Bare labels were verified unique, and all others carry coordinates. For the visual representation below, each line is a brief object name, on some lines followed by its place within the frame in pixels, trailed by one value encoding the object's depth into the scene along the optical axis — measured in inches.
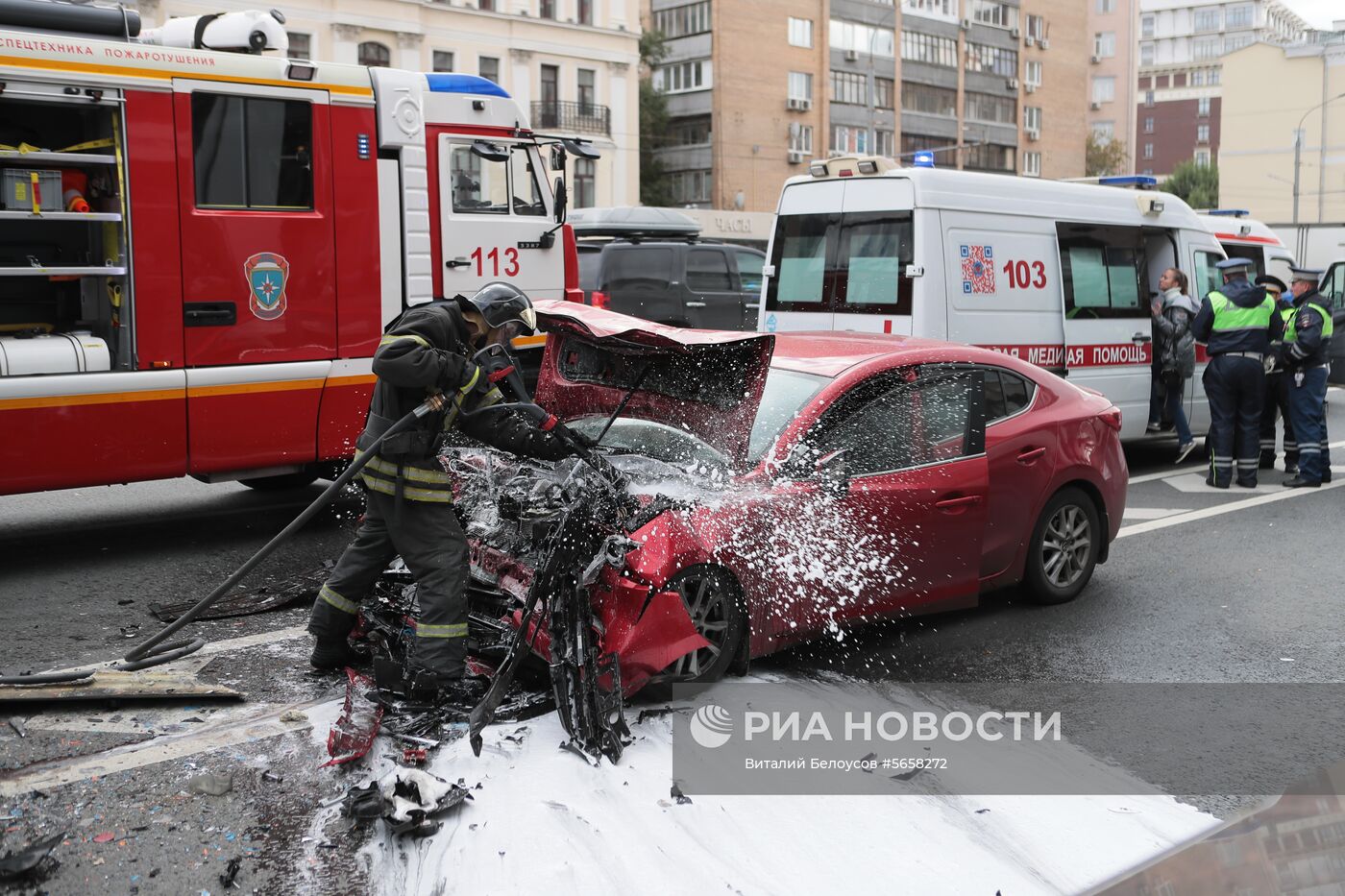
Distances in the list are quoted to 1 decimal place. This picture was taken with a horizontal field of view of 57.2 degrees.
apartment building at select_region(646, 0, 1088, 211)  2196.1
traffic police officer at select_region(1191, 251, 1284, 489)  405.4
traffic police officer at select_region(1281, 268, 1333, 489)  415.5
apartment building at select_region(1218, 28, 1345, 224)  2529.5
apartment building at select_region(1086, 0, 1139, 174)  3373.5
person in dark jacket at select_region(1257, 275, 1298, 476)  428.5
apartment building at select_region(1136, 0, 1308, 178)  4734.3
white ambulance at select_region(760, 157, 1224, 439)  374.9
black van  682.8
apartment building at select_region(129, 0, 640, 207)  1550.2
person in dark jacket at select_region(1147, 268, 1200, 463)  434.3
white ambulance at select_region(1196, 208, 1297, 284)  552.1
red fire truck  271.0
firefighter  192.4
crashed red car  193.0
